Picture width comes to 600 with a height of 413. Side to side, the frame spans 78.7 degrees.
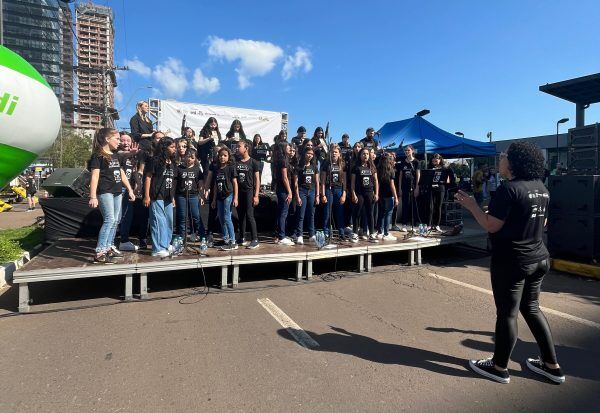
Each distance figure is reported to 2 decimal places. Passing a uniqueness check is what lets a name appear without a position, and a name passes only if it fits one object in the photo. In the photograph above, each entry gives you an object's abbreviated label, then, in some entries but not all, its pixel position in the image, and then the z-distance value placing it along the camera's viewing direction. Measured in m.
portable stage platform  4.65
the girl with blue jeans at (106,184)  5.13
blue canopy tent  12.73
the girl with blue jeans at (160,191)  5.57
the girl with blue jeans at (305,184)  6.98
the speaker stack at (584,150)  6.81
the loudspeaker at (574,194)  6.43
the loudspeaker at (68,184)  7.91
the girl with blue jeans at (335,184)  7.34
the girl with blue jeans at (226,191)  6.20
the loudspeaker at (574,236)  6.48
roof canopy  10.26
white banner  11.10
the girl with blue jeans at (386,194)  7.73
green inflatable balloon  3.85
